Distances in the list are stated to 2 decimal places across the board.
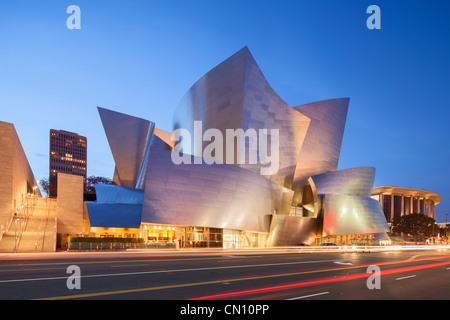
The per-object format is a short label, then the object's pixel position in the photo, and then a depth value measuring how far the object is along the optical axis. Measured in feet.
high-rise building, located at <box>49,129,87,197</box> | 641.81
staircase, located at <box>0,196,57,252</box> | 82.48
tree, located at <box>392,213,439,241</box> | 284.82
